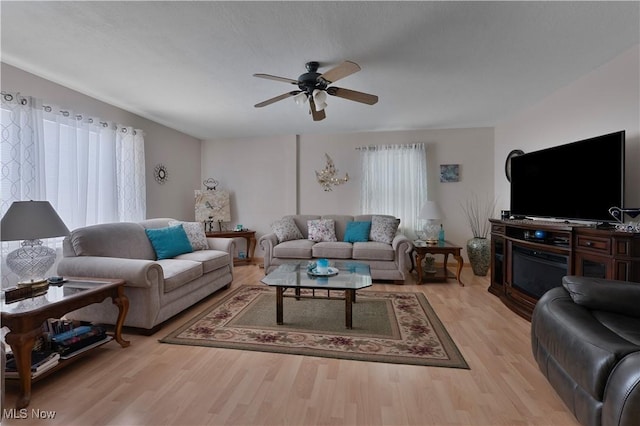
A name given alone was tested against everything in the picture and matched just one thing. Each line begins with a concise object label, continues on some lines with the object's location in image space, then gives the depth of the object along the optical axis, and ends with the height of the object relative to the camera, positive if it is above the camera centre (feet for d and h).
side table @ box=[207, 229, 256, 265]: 15.62 -1.74
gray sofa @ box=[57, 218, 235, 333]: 7.57 -1.89
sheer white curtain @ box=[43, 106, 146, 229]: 9.16 +1.46
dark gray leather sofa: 3.57 -2.10
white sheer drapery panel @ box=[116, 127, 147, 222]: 11.71 +1.44
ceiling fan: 7.59 +3.29
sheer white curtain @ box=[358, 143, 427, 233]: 15.40 +1.52
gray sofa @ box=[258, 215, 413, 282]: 12.56 -2.12
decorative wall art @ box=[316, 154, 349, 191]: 16.38 +1.86
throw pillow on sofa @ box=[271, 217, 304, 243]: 14.51 -1.20
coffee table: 8.10 -2.28
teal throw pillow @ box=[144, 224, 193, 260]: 10.21 -1.30
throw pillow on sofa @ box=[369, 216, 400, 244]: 13.96 -1.10
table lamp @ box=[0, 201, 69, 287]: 5.85 -0.58
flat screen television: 7.02 +0.84
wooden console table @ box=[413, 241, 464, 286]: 12.35 -2.03
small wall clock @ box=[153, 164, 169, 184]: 13.97 +1.76
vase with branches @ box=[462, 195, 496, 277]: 15.10 -0.34
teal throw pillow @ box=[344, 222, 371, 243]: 14.28 -1.29
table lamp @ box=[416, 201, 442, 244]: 13.80 -0.80
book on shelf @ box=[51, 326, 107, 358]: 6.15 -3.07
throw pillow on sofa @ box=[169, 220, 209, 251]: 11.62 -1.16
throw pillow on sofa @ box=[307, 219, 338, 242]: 14.66 -1.20
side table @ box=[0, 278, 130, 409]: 5.05 -2.07
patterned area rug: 6.83 -3.56
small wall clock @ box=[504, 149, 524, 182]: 12.46 +2.25
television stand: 6.27 -1.37
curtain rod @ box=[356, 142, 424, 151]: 15.37 +3.50
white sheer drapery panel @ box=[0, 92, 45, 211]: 7.75 +1.67
